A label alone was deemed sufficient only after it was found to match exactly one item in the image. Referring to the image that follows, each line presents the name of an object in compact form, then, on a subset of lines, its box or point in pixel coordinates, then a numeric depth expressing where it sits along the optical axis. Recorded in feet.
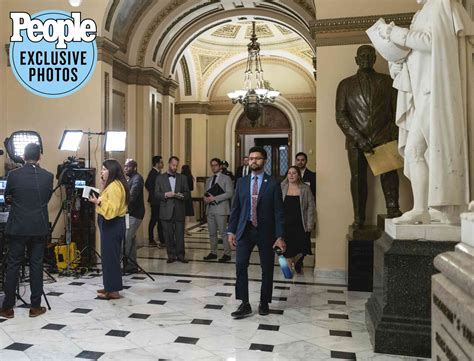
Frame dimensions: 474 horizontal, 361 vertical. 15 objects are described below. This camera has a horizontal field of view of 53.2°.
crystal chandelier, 37.17
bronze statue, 17.62
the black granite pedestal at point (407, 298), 11.02
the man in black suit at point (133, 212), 19.71
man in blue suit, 14.01
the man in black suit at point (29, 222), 13.56
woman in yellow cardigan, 15.55
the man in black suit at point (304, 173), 23.12
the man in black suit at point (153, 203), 27.22
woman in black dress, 19.53
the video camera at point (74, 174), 19.56
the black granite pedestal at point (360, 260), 17.60
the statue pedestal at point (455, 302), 4.76
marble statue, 10.21
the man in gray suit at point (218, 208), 23.36
